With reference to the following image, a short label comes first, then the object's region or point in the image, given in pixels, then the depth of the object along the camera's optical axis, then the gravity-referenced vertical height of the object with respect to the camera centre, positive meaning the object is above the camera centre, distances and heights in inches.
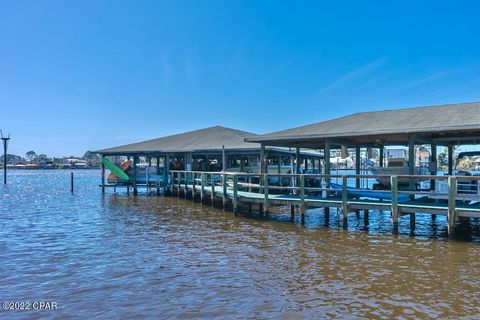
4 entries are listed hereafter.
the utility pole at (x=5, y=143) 1923.0 +122.5
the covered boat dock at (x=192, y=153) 1052.5 +35.4
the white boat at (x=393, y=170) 608.1 -11.7
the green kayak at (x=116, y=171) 1246.9 -13.4
